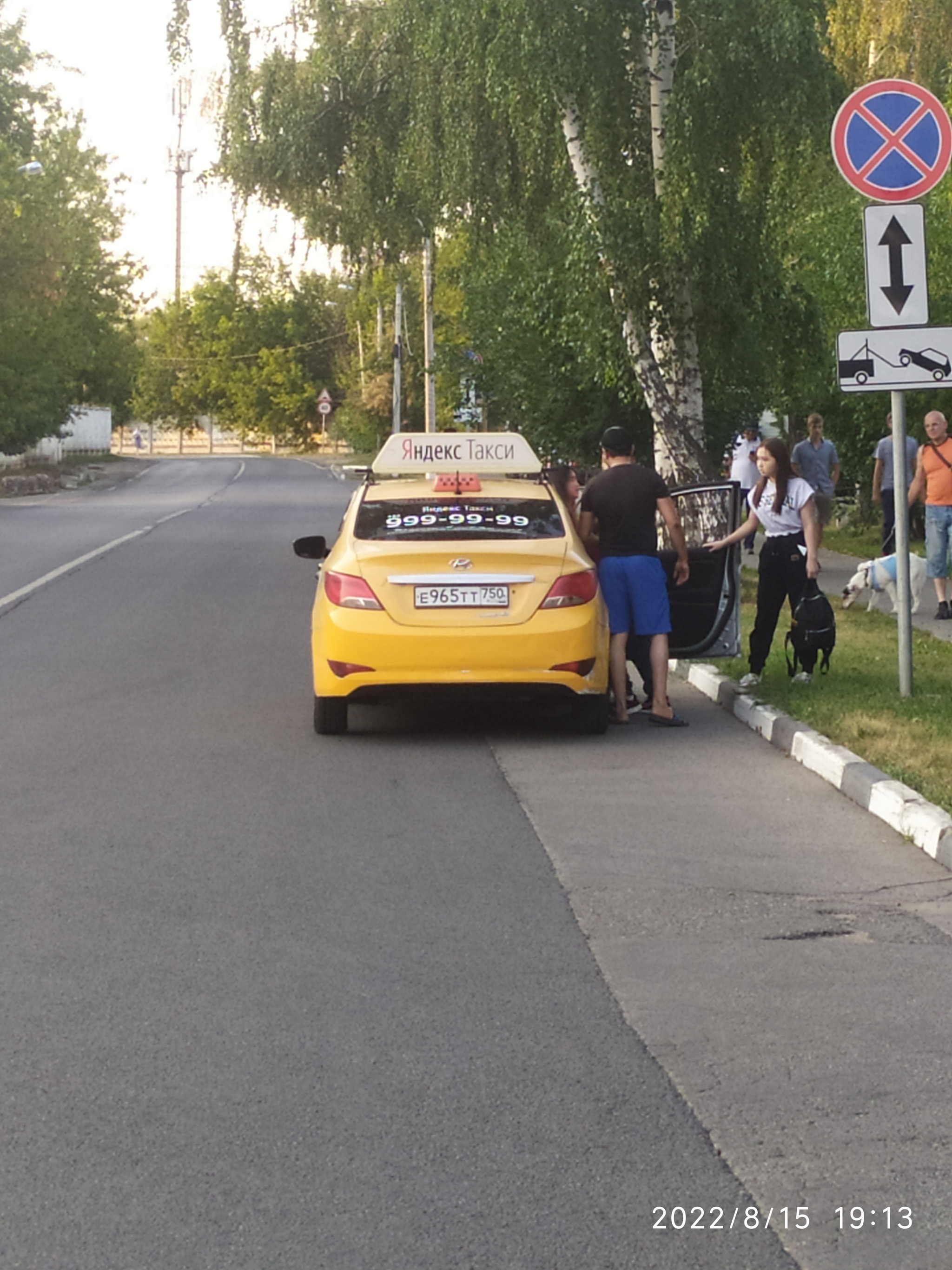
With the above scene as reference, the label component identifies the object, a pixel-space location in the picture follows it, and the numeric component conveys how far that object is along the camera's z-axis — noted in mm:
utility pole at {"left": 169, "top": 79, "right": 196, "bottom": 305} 118438
